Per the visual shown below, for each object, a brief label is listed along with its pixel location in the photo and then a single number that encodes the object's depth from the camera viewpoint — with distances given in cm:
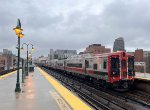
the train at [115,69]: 948
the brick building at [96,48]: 6316
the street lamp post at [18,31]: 739
